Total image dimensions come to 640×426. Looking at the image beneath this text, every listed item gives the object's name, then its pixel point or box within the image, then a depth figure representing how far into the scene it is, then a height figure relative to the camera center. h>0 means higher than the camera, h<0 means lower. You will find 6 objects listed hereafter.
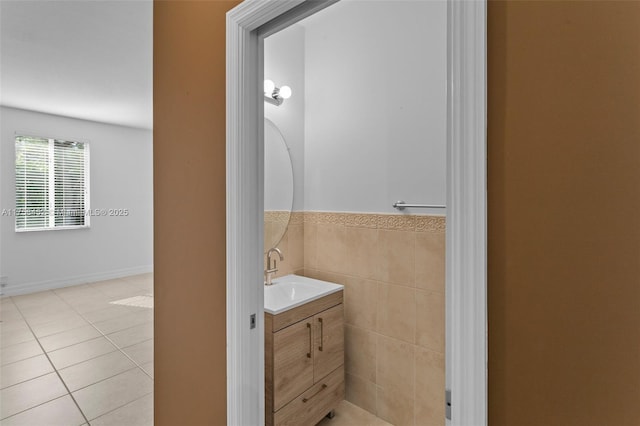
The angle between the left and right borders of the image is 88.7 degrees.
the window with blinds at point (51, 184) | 4.75 +0.47
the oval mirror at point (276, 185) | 2.35 +0.21
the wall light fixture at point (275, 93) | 2.30 +0.86
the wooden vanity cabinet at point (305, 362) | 1.75 -0.88
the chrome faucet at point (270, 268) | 2.26 -0.39
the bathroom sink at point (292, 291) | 1.85 -0.51
